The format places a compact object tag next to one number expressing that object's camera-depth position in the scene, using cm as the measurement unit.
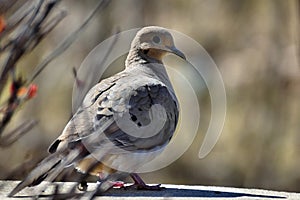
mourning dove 894
